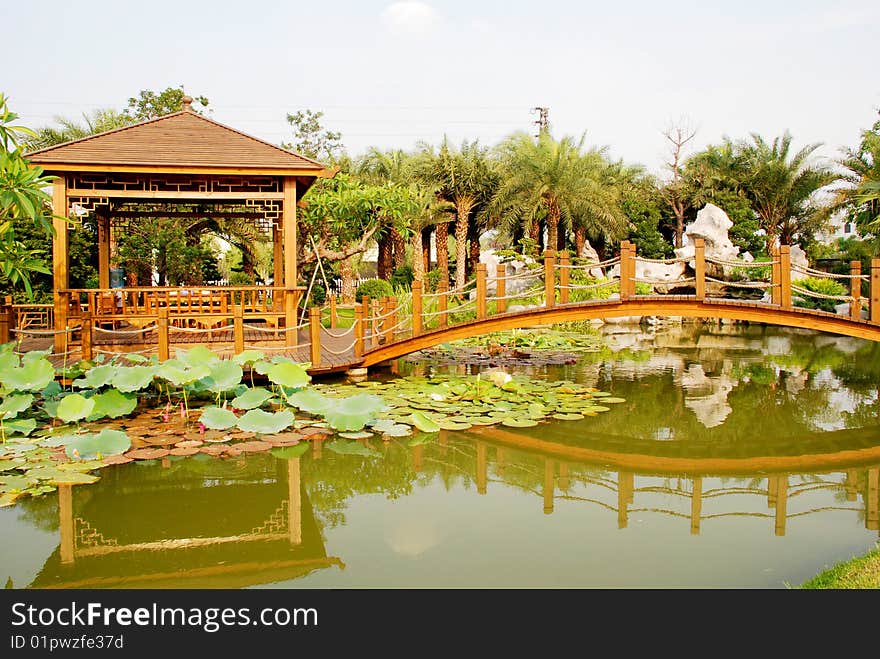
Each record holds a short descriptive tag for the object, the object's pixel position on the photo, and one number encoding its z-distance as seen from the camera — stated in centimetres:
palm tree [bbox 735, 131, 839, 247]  2248
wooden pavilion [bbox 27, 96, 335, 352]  903
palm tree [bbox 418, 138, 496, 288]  2148
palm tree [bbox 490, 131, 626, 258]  2041
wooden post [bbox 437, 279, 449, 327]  1043
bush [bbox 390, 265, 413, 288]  2194
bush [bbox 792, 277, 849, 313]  1775
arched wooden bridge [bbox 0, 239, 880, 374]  880
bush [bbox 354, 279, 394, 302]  1906
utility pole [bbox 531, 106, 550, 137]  2814
